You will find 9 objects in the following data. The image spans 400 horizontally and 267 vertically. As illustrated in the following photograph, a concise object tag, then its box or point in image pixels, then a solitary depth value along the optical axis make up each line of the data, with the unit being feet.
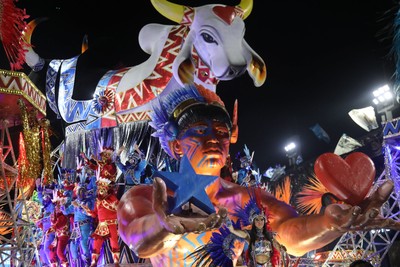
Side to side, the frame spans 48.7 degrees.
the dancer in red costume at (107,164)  20.65
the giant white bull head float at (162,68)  19.48
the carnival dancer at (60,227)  25.39
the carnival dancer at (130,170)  21.43
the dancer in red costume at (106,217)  20.52
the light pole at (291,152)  59.16
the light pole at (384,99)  42.65
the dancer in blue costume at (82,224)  22.08
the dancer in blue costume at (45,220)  27.89
